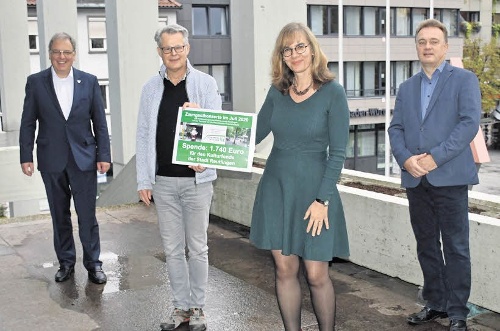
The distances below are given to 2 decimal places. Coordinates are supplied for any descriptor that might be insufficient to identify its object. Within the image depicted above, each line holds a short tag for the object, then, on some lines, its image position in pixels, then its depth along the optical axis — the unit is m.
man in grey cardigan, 4.49
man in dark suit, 5.56
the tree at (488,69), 47.69
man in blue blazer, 4.39
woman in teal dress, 3.78
